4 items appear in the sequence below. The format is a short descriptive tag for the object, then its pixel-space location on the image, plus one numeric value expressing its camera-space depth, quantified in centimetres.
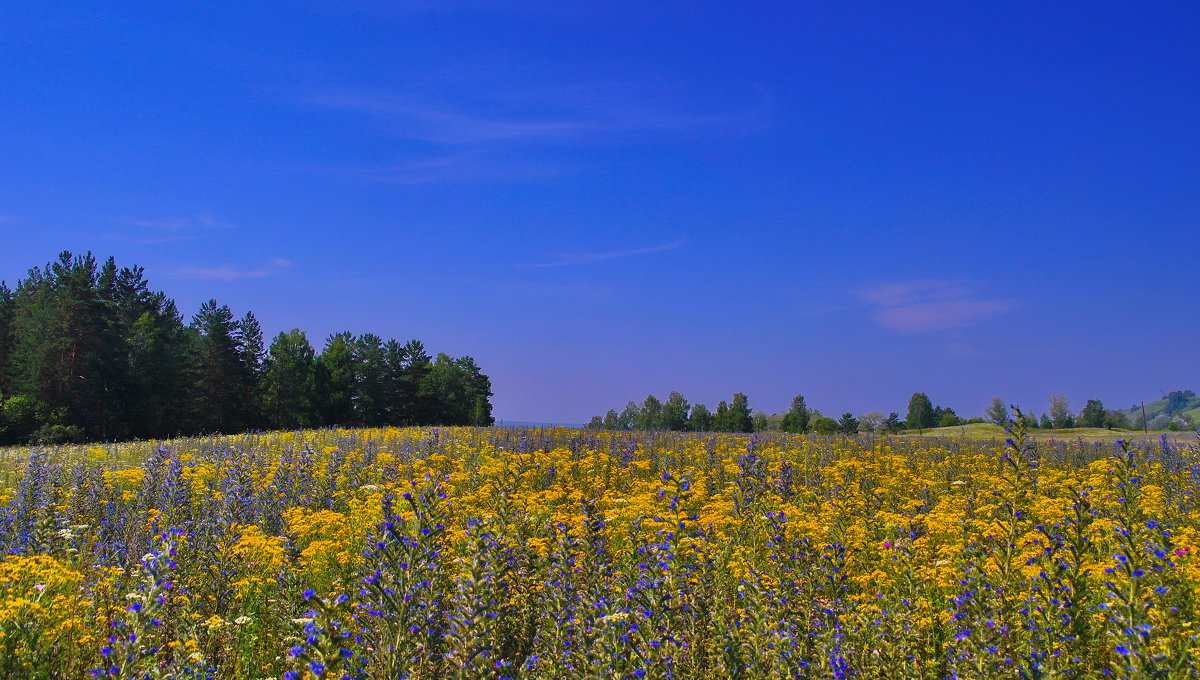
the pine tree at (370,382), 5819
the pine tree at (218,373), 4628
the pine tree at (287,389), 5178
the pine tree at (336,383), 5450
